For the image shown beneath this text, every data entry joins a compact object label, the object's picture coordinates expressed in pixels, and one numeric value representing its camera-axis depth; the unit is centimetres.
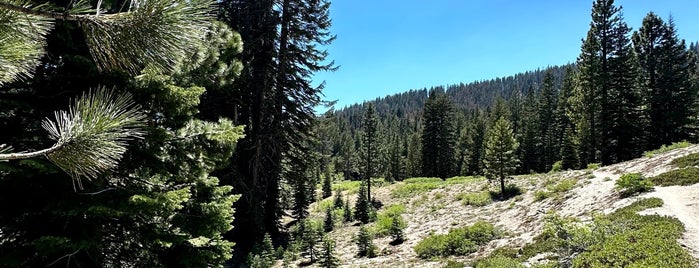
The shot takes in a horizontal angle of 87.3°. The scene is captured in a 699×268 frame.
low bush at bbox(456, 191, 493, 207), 2120
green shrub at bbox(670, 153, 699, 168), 1336
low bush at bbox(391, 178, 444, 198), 3122
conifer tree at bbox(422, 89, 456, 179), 5419
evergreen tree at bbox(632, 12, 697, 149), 3225
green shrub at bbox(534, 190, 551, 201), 1689
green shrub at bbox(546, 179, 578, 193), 1658
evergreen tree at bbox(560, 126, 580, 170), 4028
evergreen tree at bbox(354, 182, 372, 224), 2494
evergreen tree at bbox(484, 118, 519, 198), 2258
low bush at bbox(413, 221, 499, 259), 1313
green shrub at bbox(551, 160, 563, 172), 3605
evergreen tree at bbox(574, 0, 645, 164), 2880
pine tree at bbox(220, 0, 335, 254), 1642
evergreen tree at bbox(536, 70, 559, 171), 5056
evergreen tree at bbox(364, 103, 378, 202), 3955
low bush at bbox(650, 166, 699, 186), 1159
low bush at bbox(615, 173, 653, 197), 1181
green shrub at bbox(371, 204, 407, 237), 1895
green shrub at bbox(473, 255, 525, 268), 888
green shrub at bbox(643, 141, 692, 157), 1991
